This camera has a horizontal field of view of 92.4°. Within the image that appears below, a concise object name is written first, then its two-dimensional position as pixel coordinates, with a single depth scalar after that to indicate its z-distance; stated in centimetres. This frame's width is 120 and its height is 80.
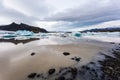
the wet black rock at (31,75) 292
